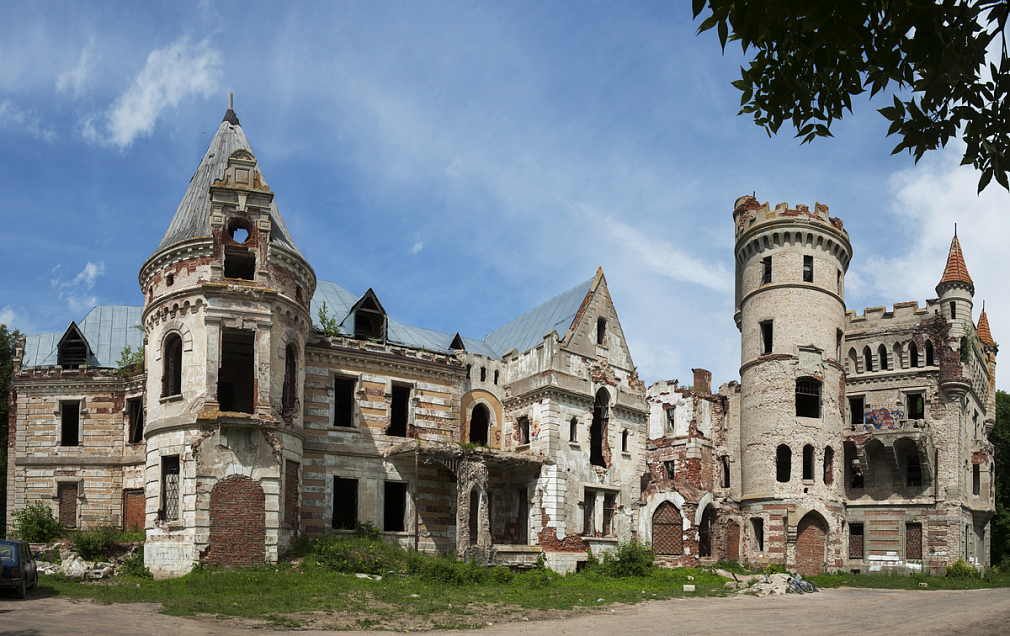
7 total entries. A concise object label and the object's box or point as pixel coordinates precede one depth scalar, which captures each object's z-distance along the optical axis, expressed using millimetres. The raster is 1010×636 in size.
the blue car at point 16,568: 19683
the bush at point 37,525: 32031
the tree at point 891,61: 7539
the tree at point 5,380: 38094
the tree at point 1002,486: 52625
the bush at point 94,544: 29172
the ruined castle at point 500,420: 27891
